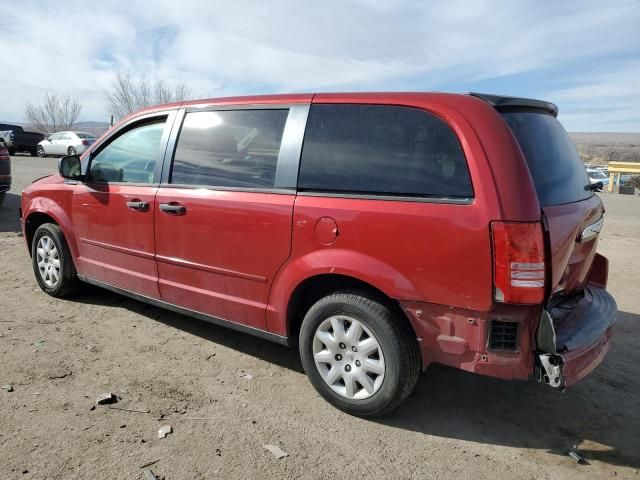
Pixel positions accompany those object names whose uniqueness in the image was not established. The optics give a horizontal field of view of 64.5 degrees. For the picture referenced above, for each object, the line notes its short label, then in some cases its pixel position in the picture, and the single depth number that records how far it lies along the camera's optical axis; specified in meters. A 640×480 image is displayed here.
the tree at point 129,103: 53.72
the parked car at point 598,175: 25.76
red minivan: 2.49
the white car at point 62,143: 25.45
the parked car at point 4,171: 9.09
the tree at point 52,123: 73.75
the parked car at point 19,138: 25.72
